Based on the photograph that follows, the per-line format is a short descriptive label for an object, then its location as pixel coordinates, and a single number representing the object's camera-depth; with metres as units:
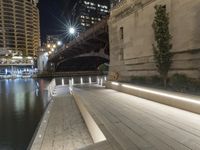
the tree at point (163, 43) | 6.91
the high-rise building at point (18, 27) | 84.84
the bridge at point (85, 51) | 18.64
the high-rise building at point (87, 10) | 74.71
